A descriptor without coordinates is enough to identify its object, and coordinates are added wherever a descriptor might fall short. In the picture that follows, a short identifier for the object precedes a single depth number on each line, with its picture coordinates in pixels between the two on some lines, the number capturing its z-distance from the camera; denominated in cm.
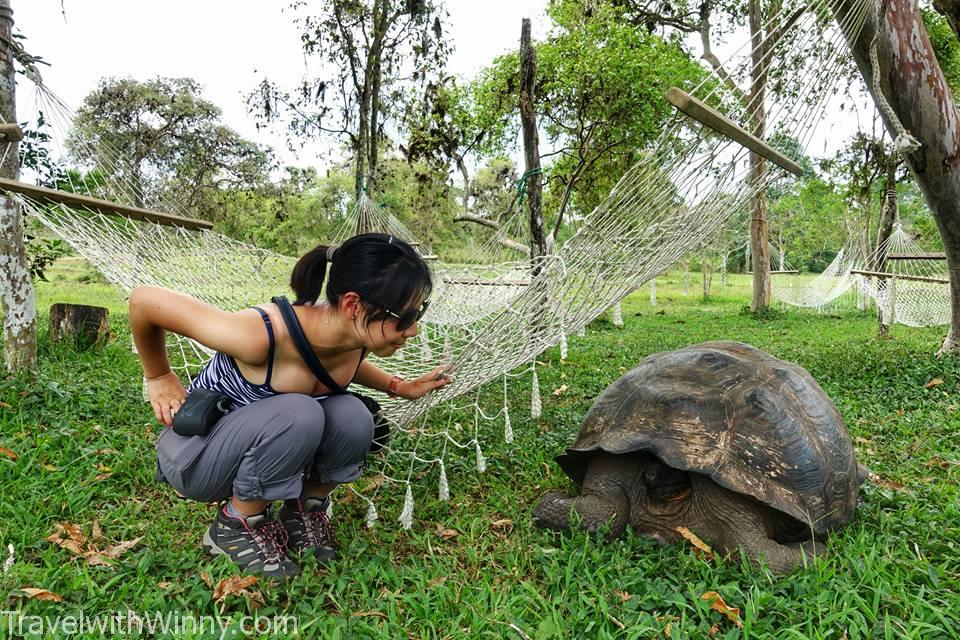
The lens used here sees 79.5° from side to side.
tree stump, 375
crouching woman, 130
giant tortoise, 150
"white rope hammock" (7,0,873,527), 189
